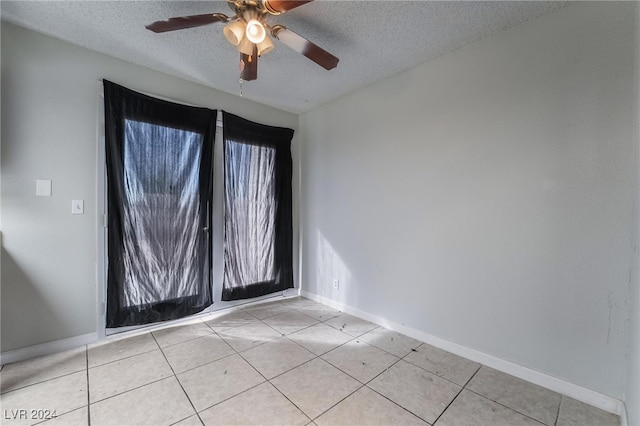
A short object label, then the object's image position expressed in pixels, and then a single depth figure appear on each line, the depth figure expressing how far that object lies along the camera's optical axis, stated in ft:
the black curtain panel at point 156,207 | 7.72
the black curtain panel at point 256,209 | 10.06
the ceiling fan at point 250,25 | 4.94
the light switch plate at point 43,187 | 6.81
